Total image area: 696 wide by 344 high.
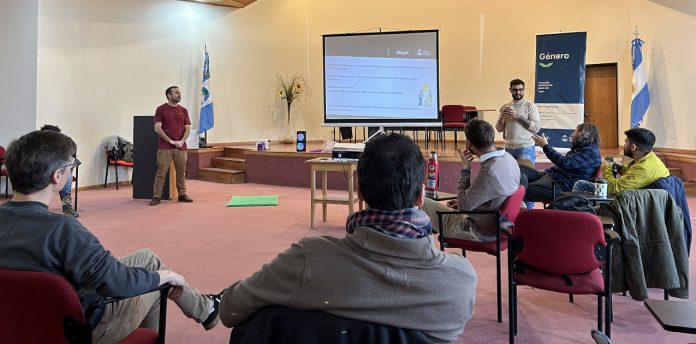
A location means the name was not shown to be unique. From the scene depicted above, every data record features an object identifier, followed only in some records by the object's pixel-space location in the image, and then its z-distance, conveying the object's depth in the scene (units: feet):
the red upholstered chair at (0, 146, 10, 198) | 21.52
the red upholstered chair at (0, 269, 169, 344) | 4.27
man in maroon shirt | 21.70
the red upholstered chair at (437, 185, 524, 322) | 9.30
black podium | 22.81
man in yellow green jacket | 10.27
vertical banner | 25.41
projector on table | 16.35
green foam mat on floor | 21.20
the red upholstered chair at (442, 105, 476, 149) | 29.48
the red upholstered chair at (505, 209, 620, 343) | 7.47
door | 31.09
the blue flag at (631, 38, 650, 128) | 28.07
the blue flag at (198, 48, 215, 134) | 31.45
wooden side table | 15.85
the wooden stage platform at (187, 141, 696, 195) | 23.86
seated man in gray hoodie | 3.68
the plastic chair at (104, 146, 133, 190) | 26.20
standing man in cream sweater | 16.88
